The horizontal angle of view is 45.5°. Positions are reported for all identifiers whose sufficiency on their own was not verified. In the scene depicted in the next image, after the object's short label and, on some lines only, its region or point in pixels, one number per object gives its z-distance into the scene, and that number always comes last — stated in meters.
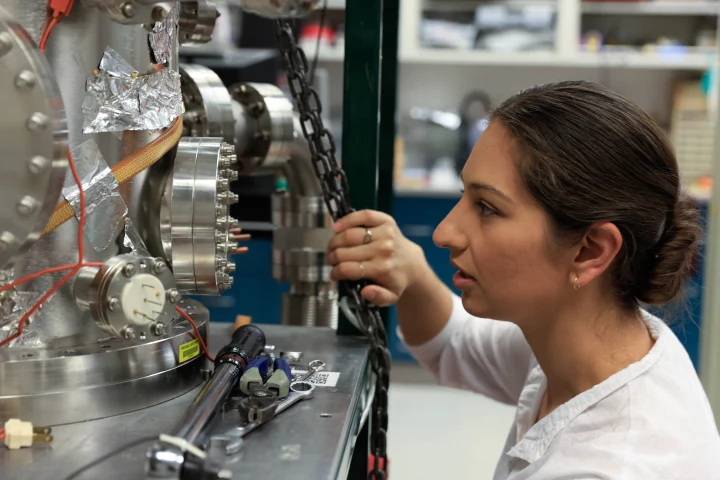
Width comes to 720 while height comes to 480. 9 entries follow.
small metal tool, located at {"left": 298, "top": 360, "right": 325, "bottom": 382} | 0.96
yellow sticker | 0.90
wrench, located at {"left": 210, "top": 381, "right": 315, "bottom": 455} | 0.74
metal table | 0.70
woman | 0.98
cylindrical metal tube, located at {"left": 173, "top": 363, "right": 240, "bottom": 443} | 0.70
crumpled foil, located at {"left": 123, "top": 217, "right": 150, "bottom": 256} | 0.87
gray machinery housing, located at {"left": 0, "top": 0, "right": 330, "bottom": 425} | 0.69
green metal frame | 1.15
